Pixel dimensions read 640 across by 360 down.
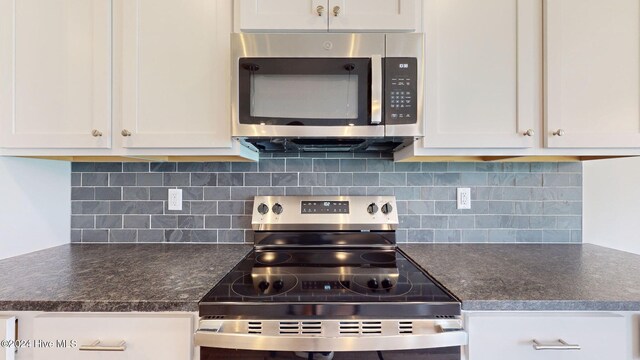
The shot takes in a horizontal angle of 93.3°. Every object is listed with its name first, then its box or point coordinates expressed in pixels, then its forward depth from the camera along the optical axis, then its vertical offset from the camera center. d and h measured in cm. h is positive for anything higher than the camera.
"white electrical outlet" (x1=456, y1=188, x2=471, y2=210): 157 -9
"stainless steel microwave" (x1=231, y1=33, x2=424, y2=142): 116 +37
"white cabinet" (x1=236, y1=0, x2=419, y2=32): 120 +66
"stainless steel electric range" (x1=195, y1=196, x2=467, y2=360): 81 -37
